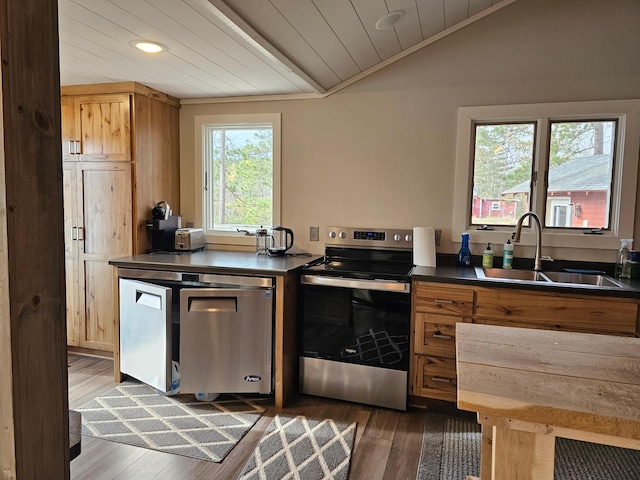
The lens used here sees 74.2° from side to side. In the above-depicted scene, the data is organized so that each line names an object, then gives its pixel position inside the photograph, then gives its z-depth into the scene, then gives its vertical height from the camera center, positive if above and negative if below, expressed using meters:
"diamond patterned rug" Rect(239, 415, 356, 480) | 1.95 -1.20
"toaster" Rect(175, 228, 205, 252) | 3.23 -0.24
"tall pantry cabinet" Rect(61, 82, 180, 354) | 3.07 +0.15
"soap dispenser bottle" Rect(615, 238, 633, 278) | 2.52 -0.25
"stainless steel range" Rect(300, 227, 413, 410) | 2.50 -0.73
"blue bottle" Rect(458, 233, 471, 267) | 2.84 -0.26
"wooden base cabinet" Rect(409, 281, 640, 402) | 2.19 -0.54
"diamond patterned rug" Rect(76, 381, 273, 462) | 2.17 -1.20
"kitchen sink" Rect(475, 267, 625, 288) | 2.44 -0.37
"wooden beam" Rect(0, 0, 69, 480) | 0.67 -0.07
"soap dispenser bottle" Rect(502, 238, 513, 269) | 2.73 -0.26
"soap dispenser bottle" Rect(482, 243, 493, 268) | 2.78 -0.29
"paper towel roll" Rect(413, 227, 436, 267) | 2.82 -0.21
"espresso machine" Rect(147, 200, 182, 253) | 3.20 -0.16
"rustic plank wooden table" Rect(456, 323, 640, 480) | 1.01 -0.45
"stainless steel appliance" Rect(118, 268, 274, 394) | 2.54 -0.73
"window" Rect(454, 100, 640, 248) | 2.61 +0.31
